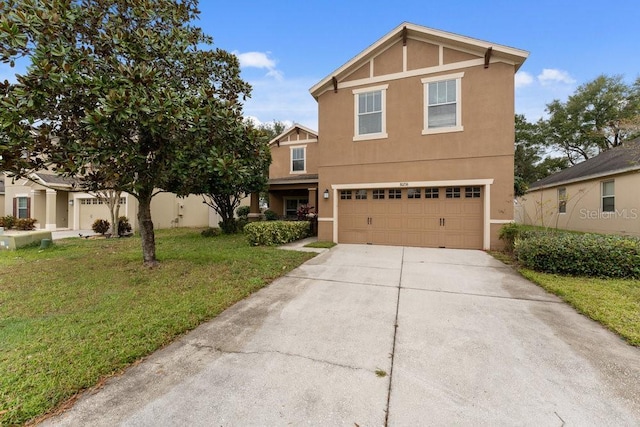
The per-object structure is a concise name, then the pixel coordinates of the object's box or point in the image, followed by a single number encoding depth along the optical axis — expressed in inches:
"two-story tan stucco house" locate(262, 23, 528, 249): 346.0
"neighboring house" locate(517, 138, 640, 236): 409.4
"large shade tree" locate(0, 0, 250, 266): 172.1
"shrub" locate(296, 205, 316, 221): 536.1
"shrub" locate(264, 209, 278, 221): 615.0
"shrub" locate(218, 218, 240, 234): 569.0
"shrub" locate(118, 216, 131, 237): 580.0
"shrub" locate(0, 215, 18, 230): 684.1
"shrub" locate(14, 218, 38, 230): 665.0
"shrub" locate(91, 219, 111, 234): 589.3
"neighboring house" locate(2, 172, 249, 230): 698.2
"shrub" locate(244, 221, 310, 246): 400.5
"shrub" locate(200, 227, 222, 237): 538.6
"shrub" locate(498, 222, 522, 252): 319.6
